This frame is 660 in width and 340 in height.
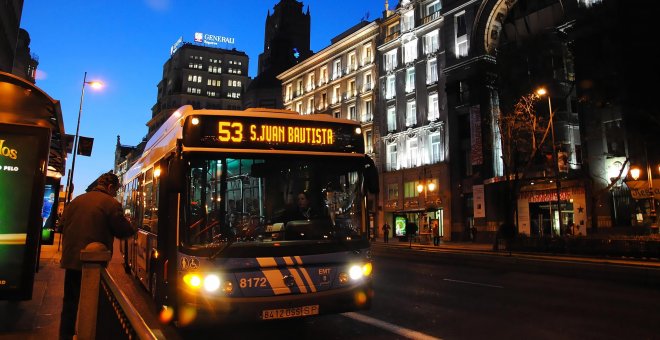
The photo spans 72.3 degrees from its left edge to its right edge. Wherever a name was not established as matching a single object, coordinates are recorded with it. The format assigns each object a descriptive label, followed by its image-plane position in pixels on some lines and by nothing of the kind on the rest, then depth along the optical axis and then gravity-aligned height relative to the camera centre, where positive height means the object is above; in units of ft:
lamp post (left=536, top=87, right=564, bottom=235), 84.23 +12.96
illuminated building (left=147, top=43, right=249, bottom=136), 380.99 +128.76
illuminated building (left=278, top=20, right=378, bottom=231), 169.58 +61.89
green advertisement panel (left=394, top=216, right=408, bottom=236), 145.40 +1.95
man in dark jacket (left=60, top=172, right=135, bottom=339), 16.57 -0.09
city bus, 17.85 +0.44
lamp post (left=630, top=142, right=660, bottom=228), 85.30 +11.38
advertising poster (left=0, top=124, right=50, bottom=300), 20.10 +0.82
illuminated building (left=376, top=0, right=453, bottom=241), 139.74 +36.95
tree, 84.64 +19.60
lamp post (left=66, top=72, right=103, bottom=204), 85.51 +26.45
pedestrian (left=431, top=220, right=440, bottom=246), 107.45 -0.61
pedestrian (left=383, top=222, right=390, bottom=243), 125.29 -0.72
